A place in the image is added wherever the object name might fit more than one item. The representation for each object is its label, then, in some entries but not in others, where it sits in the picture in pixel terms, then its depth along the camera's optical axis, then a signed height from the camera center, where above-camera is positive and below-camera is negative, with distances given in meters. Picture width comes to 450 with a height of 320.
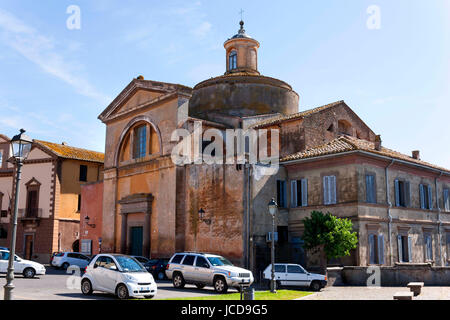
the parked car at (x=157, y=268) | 25.77 -1.67
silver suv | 19.38 -1.46
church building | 25.69 +3.22
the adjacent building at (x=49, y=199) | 41.16 +3.33
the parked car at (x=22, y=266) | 24.23 -1.52
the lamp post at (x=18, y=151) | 12.44 +2.33
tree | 23.12 +0.12
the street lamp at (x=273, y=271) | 19.31 -1.39
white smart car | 15.80 -1.39
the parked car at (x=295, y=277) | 21.52 -1.78
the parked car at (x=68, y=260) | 33.16 -1.61
